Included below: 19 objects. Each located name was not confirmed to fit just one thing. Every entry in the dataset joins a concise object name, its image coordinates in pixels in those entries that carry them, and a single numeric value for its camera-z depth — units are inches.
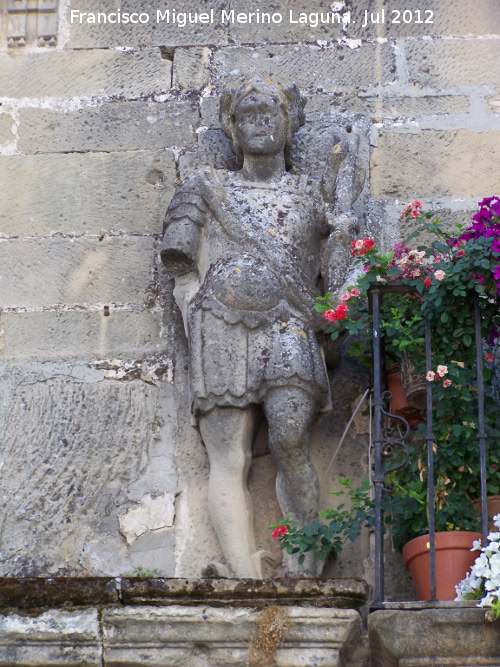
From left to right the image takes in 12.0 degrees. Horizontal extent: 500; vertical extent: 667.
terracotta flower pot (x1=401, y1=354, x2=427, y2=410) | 325.8
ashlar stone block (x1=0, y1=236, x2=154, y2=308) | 373.3
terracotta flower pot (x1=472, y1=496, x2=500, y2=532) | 313.6
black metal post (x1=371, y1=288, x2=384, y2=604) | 294.6
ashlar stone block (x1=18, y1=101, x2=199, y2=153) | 393.4
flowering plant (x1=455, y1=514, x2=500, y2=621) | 275.4
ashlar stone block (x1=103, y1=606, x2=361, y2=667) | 285.7
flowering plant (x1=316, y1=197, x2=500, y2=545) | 314.5
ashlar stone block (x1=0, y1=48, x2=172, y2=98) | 401.8
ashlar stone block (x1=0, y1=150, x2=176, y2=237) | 383.5
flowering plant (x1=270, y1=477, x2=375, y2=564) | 309.5
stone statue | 327.2
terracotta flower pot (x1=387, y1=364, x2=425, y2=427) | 336.5
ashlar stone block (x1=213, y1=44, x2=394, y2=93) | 396.3
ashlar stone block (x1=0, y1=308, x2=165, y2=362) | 364.3
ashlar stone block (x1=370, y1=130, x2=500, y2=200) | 381.2
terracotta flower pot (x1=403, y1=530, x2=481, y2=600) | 298.5
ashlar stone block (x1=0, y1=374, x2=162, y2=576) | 338.5
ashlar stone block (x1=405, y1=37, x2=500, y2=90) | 394.2
